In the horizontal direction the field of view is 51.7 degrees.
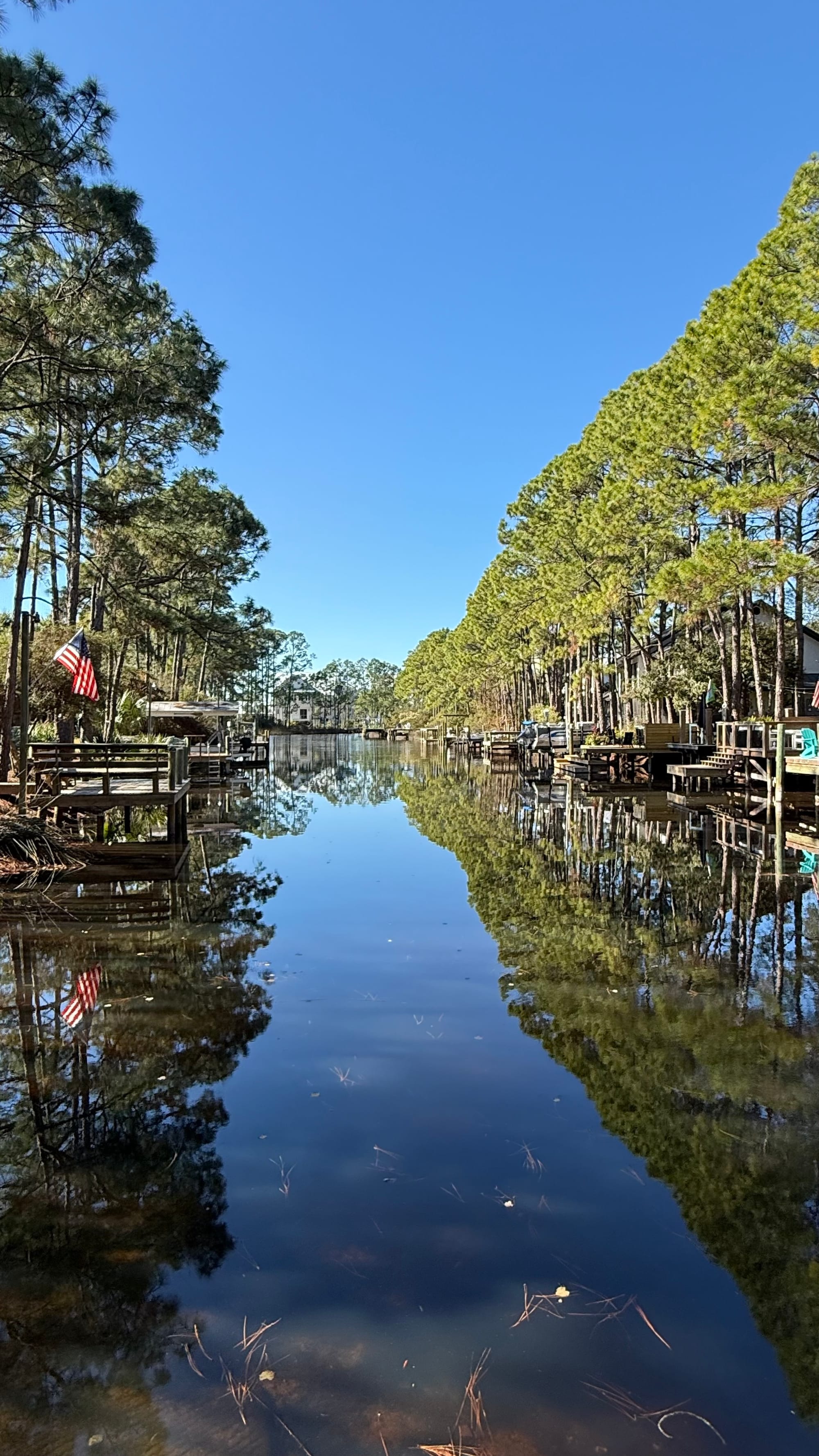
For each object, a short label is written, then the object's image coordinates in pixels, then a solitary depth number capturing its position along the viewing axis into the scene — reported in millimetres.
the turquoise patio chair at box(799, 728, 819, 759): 16172
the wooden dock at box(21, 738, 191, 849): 12609
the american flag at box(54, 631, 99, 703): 12328
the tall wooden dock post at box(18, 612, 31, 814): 11375
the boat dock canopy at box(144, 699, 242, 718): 27141
